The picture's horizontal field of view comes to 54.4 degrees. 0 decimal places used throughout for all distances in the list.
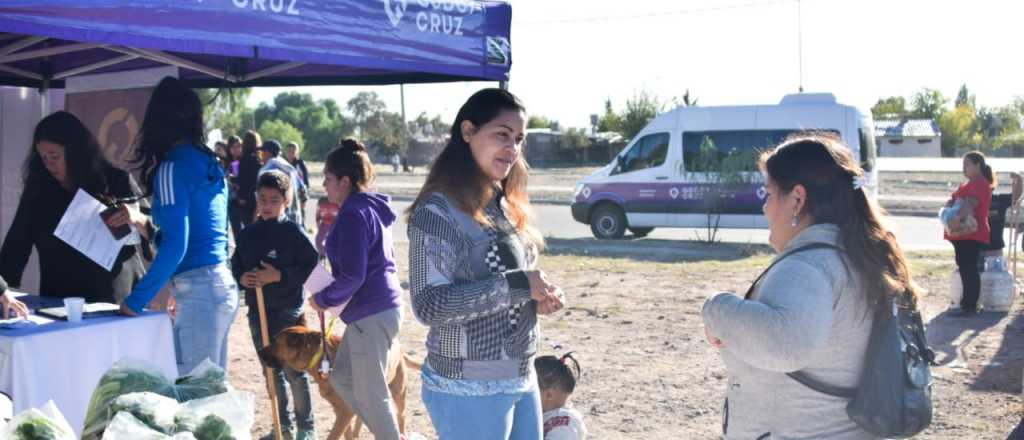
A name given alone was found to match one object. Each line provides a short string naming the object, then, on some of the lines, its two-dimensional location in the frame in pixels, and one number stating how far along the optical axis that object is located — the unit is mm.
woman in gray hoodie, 2537
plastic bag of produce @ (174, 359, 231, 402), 2152
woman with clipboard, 4488
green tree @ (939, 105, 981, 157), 87875
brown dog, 4906
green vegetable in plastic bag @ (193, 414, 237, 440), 1861
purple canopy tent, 3533
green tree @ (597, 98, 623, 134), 51266
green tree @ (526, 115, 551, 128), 81988
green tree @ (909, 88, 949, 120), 101625
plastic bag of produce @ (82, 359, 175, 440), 1996
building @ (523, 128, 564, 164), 61625
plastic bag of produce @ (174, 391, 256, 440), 1866
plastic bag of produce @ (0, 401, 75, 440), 1764
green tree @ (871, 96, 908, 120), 102500
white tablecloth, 3668
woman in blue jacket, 4098
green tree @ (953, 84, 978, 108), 108938
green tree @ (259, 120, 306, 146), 75394
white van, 16469
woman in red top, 9953
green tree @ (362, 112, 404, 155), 58044
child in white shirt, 4211
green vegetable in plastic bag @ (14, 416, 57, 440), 1764
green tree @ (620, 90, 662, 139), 47812
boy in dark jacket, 5309
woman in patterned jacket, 2930
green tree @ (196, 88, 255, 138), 61253
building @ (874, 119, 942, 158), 85375
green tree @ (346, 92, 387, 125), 77862
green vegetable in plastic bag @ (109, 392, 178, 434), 1835
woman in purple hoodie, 4504
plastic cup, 3941
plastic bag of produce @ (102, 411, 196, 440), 1735
